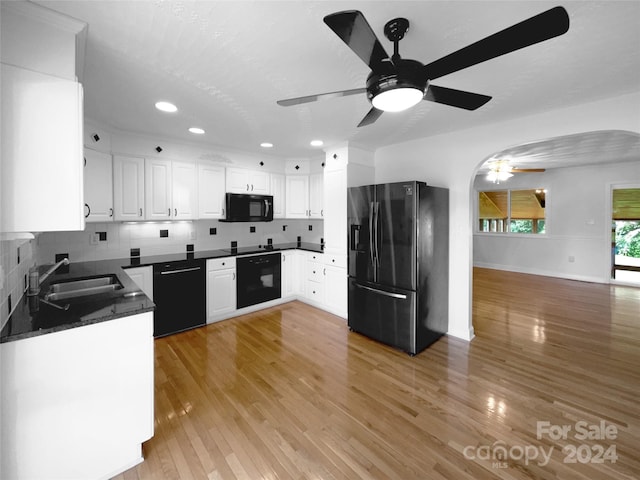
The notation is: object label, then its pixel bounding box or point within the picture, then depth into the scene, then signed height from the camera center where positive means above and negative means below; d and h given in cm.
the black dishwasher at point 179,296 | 320 -72
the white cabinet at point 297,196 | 475 +71
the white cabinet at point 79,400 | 128 -85
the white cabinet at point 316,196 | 459 +70
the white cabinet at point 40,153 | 128 +42
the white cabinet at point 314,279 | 421 -68
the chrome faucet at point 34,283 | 184 -31
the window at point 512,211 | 671 +67
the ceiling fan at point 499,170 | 470 +120
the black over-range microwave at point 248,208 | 402 +45
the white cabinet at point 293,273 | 447 -61
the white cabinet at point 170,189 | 340 +62
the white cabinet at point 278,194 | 459 +74
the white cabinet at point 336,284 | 384 -69
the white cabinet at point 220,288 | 364 -70
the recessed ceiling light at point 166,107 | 247 +121
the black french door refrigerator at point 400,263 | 285 -29
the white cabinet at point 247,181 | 411 +88
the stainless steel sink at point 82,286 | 215 -42
